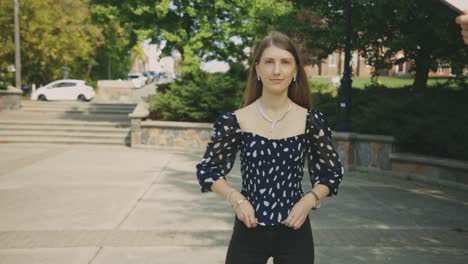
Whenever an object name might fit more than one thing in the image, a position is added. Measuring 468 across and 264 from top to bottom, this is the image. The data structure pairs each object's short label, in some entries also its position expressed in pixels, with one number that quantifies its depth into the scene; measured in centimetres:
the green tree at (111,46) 1709
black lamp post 1182
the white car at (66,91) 3183
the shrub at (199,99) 1584
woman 244
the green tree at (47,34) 3159
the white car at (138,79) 5244
